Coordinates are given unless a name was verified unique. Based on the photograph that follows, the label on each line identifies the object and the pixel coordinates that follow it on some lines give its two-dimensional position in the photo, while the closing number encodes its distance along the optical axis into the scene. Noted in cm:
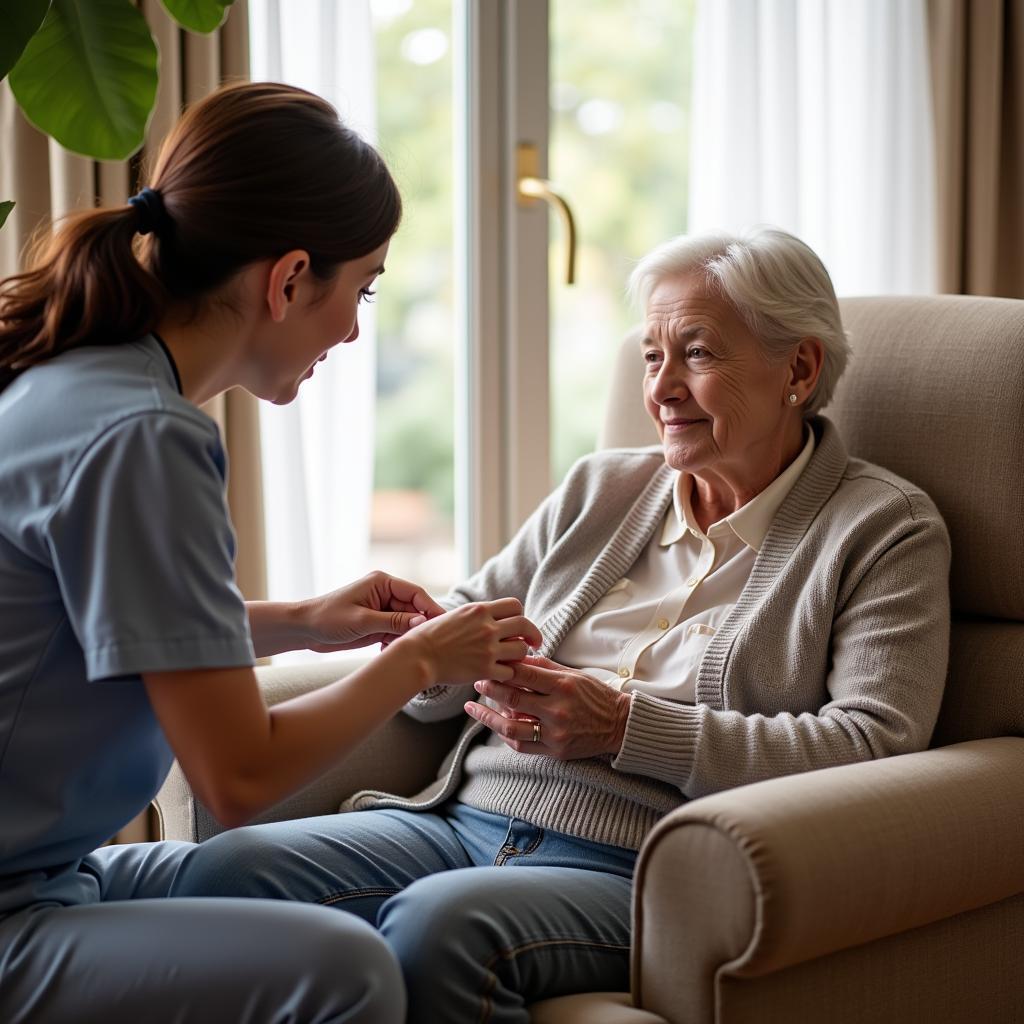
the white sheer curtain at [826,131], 301
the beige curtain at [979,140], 307
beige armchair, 128
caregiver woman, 113
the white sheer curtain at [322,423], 253
